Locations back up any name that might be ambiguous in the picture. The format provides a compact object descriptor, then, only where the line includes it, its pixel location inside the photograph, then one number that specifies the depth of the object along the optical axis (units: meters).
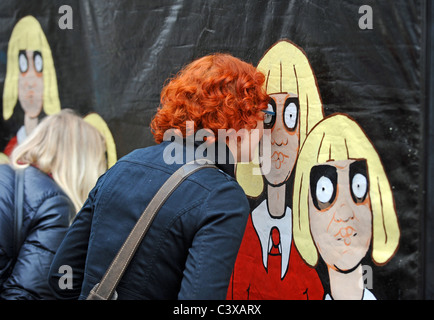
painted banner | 1.60
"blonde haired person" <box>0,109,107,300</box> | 2.10
